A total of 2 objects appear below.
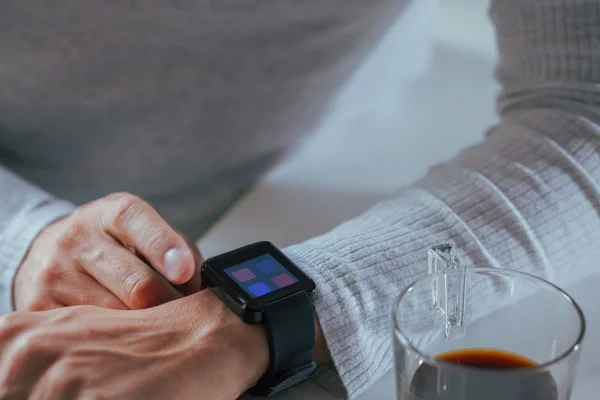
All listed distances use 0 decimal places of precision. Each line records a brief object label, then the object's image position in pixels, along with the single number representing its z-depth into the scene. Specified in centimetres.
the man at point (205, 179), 68
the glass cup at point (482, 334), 60
